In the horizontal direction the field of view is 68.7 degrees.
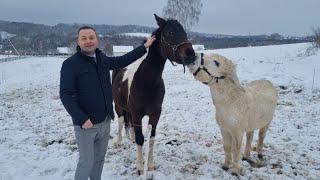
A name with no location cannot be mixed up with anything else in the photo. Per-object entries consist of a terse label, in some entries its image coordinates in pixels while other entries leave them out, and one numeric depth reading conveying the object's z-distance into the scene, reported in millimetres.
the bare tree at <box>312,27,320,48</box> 15507
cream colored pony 3242
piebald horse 3120
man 2412
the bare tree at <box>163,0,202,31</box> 28950
